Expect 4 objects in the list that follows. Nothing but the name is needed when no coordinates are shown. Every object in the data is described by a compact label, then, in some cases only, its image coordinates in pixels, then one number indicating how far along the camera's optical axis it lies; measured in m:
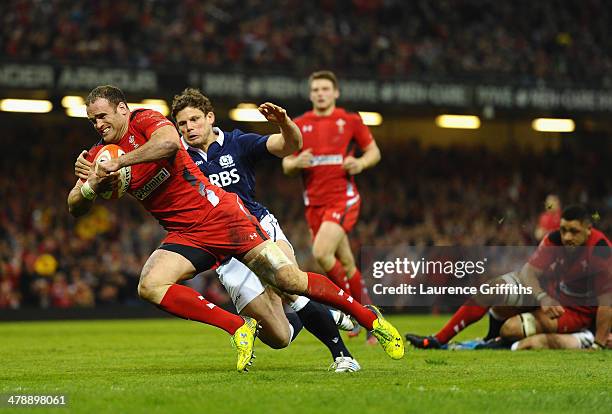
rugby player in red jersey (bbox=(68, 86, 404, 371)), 14.95
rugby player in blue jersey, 16.00
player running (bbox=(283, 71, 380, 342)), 23.77
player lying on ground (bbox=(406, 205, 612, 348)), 20.62
